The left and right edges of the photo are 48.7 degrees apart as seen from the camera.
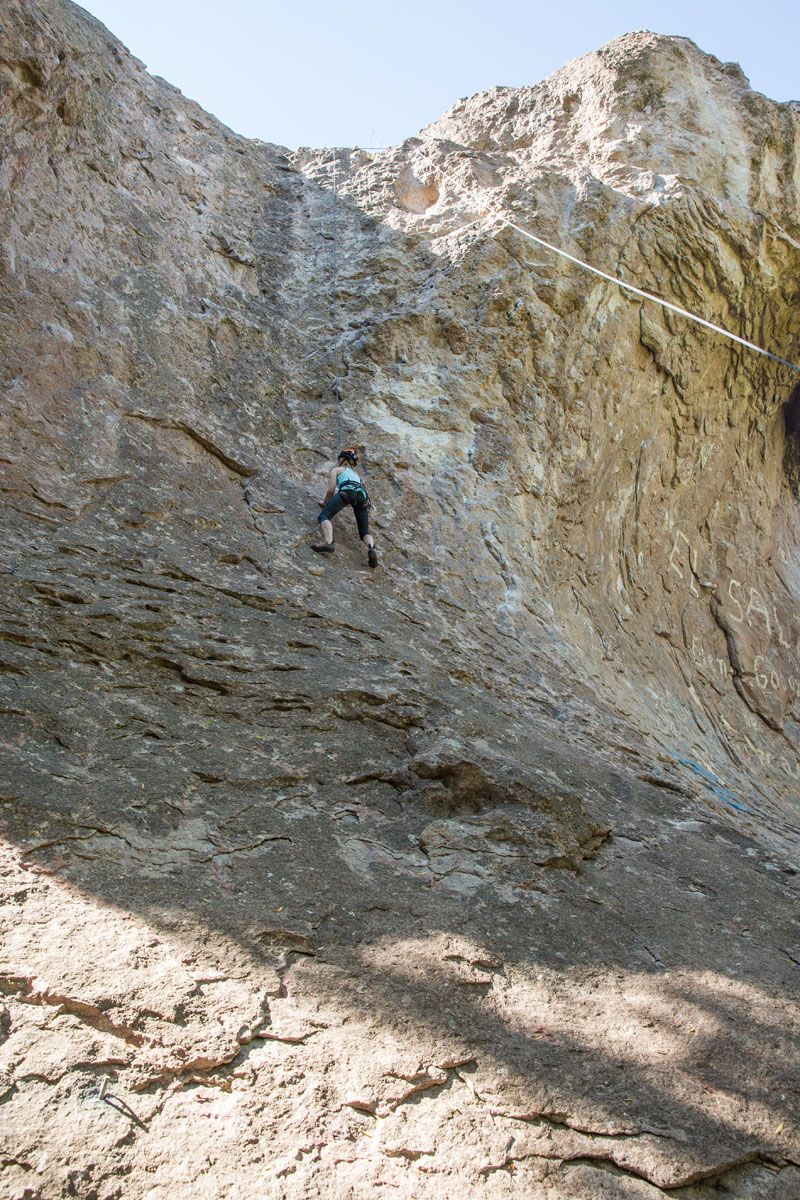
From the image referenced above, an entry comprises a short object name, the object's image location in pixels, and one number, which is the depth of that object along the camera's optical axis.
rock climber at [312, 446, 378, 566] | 7.09
